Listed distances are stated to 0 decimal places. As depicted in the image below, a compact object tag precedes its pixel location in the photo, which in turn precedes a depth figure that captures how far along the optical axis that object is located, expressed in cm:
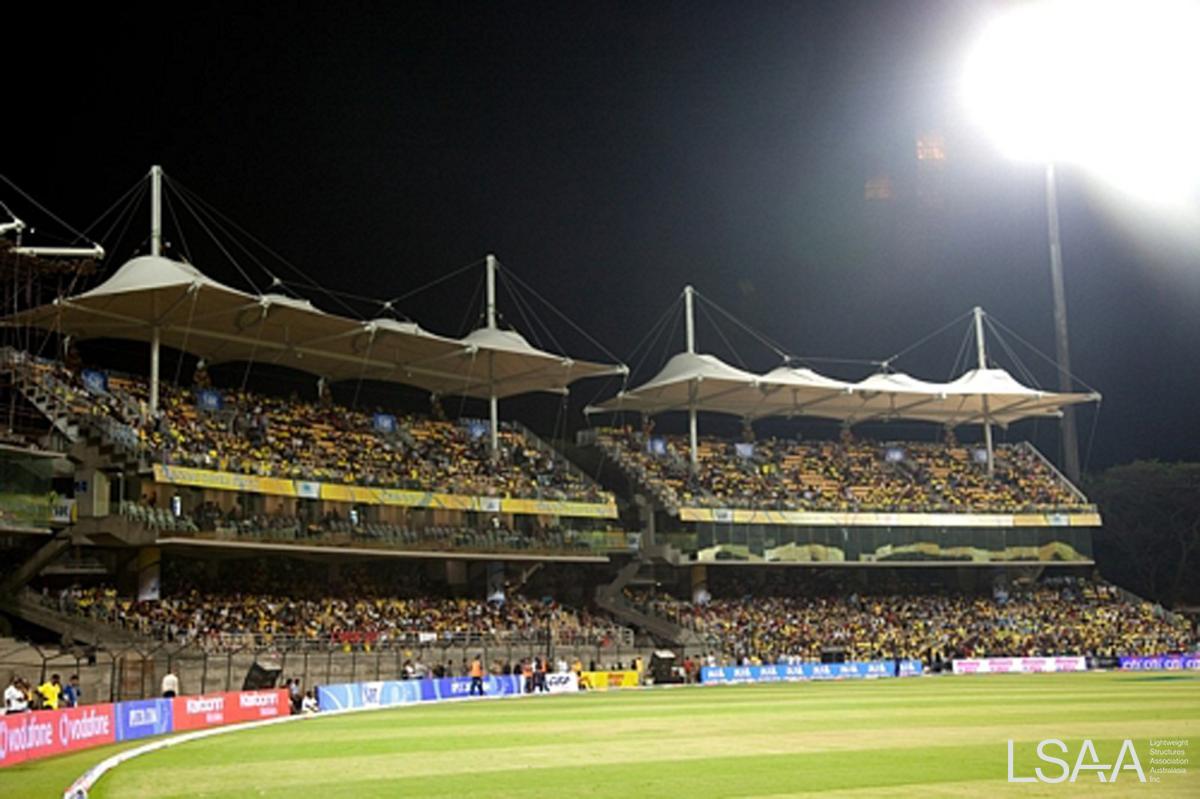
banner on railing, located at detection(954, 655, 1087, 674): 5903
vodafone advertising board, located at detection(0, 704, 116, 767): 2159
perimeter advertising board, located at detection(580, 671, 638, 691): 5138
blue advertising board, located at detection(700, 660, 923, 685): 5569
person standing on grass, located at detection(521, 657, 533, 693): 4791
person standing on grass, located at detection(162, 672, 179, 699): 3381
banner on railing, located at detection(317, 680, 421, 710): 3844
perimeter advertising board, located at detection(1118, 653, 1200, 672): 6078
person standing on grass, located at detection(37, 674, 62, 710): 2825
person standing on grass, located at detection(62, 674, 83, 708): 3138
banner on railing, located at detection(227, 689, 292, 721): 3369
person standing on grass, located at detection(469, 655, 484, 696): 4566
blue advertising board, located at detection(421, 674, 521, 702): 4381
